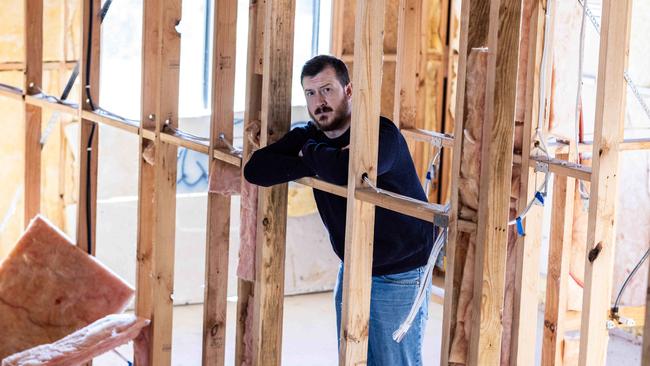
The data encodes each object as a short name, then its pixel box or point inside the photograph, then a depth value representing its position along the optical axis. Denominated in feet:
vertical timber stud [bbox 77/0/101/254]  13.94
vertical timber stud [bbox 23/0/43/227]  15.53
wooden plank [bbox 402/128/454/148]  13.87
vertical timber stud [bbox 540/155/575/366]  14.87
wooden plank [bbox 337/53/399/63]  22.06
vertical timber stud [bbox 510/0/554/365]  12.97
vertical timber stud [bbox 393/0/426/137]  14.70
